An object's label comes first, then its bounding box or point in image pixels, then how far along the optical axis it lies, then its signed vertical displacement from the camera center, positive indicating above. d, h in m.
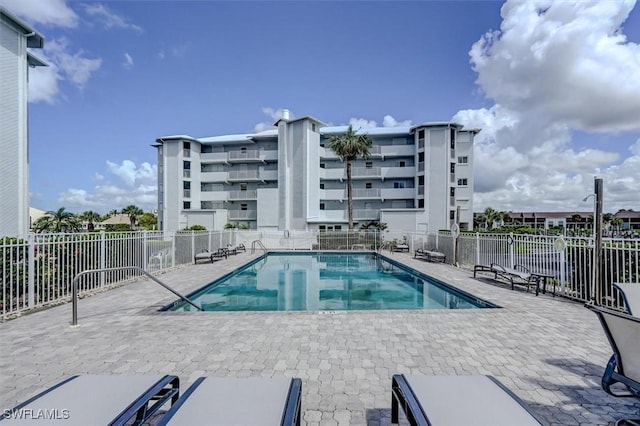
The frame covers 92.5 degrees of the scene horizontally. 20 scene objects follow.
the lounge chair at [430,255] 15.76 -2.18
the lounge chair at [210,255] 15.24 -1.99
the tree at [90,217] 44.28 +0.13
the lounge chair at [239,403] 2.10 -1.41
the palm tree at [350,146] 30.08 +6.87
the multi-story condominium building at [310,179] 34.09 +4.47
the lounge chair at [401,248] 22.19 -2.35
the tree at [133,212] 51.00 +0.95
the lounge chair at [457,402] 2.12 -1.44
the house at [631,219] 70.81 -1.26
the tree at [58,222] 30.95 -0.37
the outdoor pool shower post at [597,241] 7.01 -0.63
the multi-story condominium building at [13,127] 13.07 +4.03
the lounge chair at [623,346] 2.59 -1.16
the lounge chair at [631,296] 3.65 -1.01
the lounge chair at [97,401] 2.09 -1.39
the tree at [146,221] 52.32 -0.65
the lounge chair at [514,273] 8.86 -1.84
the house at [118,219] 67.15 -0.26
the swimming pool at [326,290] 9.32 -2.81
